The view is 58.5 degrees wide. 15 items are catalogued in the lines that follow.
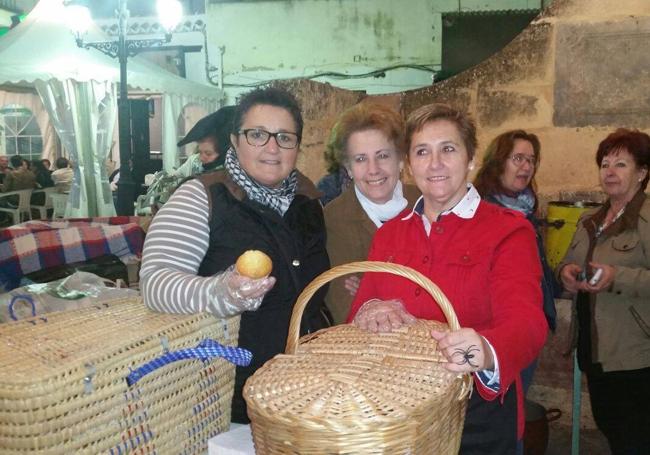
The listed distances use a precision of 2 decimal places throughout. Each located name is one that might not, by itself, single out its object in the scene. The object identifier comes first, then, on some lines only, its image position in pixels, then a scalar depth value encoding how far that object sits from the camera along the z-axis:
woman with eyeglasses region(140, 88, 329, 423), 1.79
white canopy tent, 8.48
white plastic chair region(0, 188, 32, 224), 9.55
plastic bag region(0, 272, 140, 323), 2.30
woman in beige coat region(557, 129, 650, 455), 2.79
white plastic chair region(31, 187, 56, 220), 10.15
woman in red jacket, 1.51
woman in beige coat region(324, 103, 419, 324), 2.32
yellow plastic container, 3.69
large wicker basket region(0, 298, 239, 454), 1.09
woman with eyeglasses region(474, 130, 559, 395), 3.52
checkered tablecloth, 2.92
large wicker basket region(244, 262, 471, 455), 1.09
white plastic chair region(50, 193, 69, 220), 9.81
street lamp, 8.21
